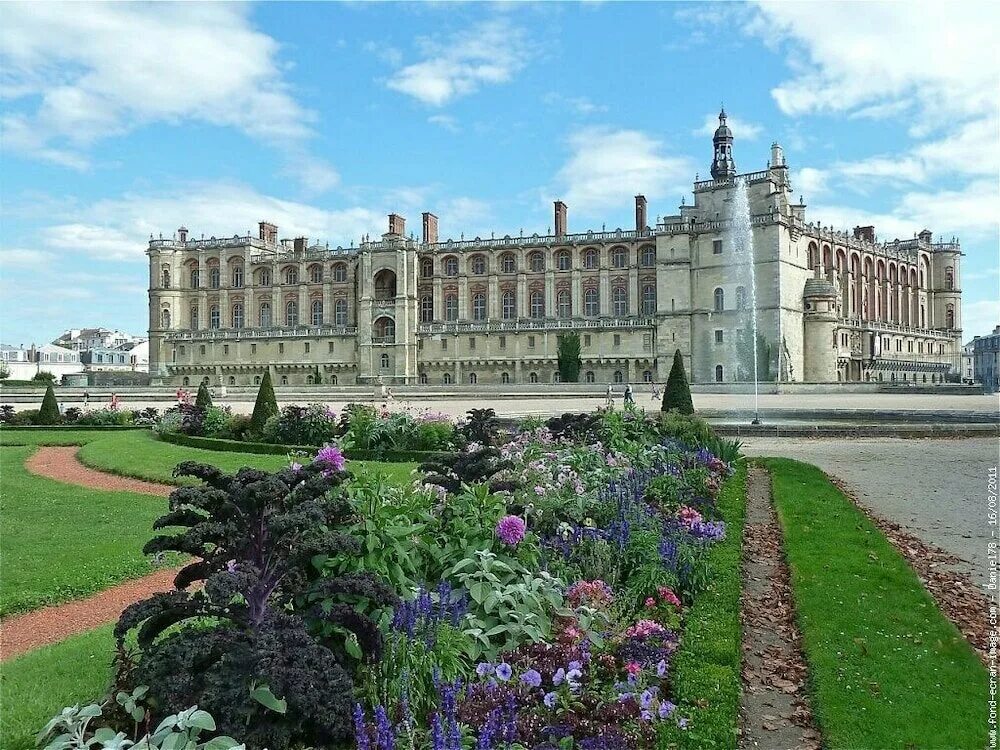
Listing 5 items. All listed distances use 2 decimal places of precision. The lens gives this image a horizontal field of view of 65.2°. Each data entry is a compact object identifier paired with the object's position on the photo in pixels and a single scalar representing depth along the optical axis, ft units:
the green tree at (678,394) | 65.62
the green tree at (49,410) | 83.15
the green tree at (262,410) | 62.39
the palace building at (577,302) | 176.14
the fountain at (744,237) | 172.24
